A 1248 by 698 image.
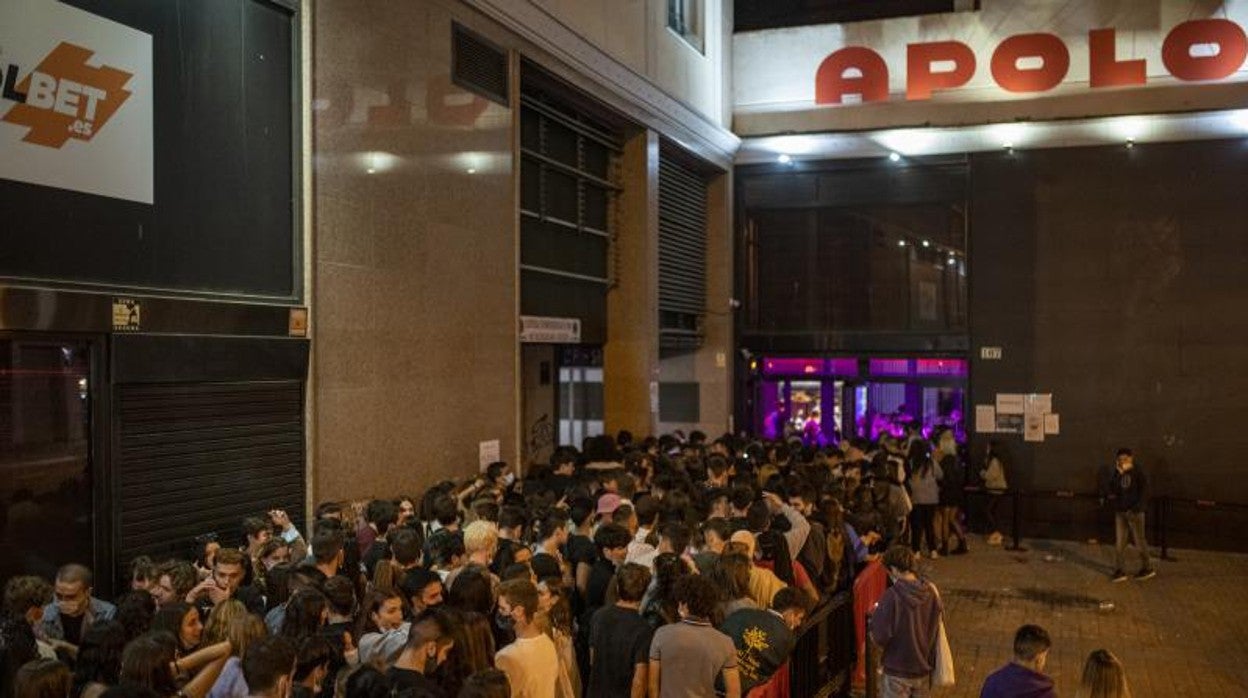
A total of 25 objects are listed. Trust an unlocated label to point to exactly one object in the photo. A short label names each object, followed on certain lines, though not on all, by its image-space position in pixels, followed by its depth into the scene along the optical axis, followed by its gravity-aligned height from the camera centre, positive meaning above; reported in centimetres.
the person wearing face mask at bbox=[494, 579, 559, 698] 556 -156
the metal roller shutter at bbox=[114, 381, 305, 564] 793 -81
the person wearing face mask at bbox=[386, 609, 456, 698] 494 -143
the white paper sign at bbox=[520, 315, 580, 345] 1377 +38
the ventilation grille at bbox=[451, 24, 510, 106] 1191 +338
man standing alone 1481 -211
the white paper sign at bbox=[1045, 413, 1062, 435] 1898 -124
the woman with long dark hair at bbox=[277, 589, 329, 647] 535 -129
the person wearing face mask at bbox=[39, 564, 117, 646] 609 -144
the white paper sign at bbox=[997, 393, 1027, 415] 1927 -87
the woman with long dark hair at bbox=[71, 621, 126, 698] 505 -142
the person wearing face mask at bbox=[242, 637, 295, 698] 456 -132
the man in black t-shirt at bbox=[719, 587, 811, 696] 645 -174
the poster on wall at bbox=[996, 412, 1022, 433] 1925 -123
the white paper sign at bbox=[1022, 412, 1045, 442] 1908 -129
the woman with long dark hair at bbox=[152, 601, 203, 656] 545 -136
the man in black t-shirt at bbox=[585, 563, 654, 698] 609 -163
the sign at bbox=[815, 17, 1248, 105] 1781 +521
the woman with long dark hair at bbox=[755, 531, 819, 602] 844 -161
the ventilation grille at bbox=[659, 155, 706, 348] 1877 +191
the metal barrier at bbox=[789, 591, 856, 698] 757 -227
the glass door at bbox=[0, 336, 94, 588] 709 -66
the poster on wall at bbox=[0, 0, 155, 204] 701 +181
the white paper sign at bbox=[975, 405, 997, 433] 1938 -118
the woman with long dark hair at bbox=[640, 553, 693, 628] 641 -147
